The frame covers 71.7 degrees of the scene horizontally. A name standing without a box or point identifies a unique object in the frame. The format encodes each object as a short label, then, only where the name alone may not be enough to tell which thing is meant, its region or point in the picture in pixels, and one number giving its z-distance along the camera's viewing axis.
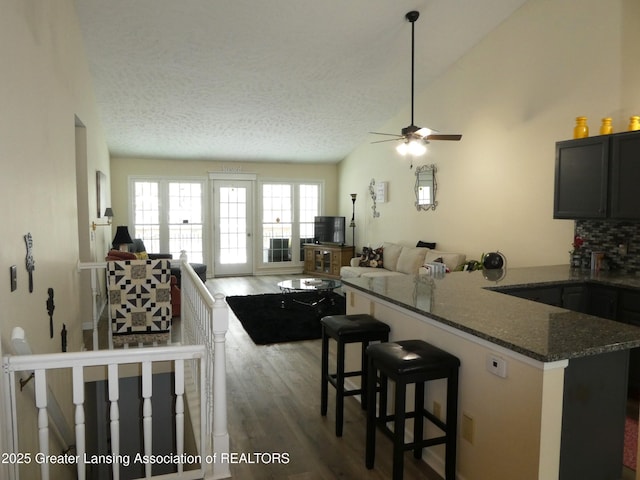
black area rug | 5.11
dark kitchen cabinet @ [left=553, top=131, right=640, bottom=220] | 3.47
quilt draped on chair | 4.04
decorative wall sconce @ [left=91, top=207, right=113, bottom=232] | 6.32
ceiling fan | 4.38
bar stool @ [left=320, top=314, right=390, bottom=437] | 2.82
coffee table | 5.83
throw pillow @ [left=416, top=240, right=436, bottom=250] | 6.53
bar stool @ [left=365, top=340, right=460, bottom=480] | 2.13
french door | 9.21
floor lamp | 8.85
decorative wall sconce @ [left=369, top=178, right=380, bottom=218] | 8.23
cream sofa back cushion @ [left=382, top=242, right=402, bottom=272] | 7.08
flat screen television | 9.05
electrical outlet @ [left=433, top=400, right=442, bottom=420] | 2.46
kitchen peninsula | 1.84
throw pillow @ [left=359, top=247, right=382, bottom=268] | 7.40
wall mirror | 6.52
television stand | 8.80
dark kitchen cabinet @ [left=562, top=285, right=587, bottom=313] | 3.53
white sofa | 5.79
